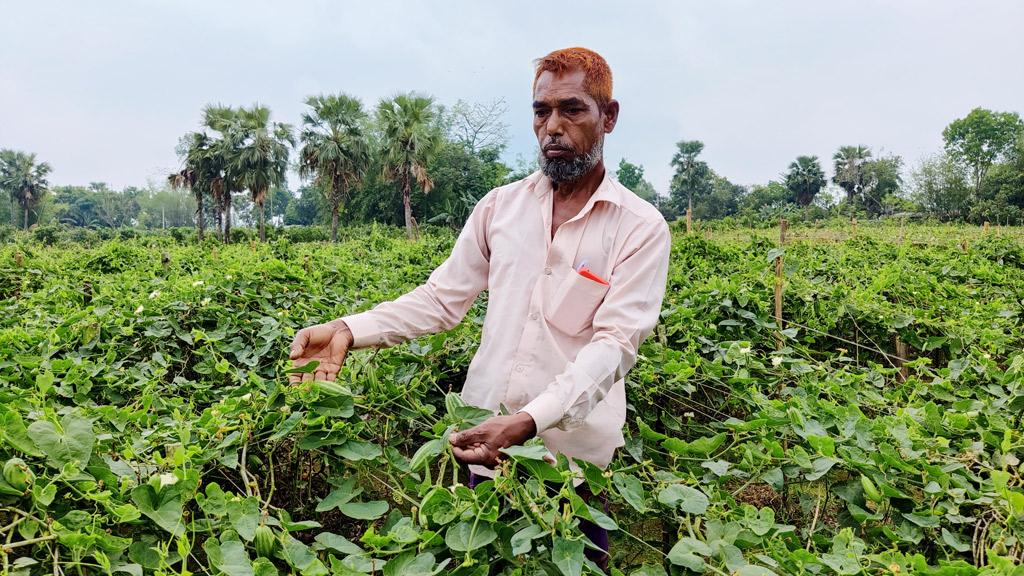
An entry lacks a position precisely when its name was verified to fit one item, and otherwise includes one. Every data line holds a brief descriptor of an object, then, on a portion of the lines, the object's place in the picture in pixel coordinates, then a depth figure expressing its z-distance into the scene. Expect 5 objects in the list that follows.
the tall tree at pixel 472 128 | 34.41
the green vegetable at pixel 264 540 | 0.96
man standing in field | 1.50
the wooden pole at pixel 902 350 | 3.47
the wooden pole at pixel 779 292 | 3.16
